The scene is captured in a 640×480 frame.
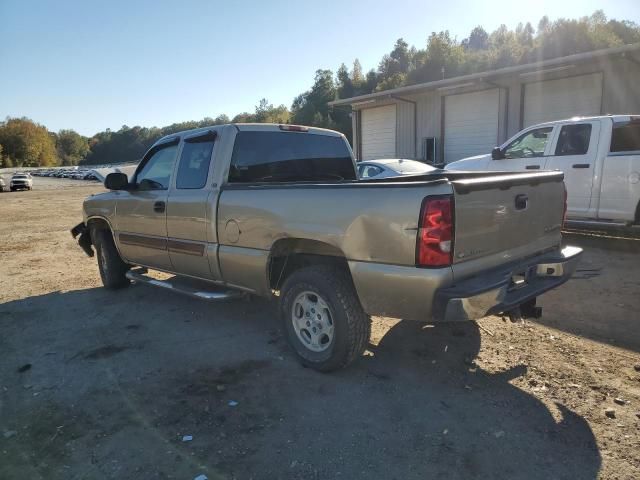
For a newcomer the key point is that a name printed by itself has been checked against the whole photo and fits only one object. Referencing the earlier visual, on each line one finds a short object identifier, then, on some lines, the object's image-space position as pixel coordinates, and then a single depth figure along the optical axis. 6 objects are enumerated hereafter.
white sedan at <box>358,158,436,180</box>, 9.94
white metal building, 12.40
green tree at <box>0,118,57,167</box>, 106.94
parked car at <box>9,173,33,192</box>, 40.38
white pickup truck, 7.27
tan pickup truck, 2.99
